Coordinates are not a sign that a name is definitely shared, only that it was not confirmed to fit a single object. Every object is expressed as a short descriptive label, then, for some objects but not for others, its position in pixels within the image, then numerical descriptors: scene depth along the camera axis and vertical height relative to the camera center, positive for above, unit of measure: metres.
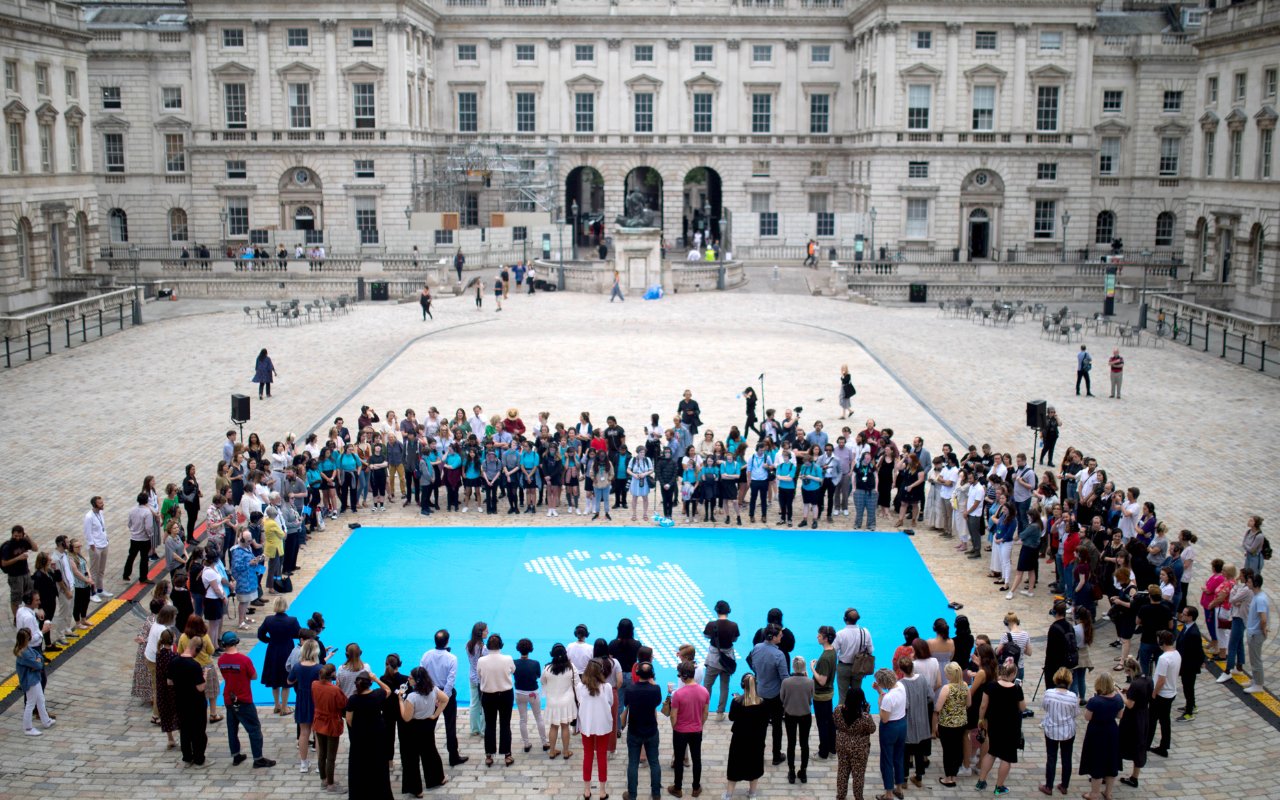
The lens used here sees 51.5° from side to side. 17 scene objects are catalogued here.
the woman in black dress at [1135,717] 13.96 -5.25
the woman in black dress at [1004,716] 13.88 -5.20
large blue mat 18.75 -5.72
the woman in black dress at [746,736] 13.73 -5.36
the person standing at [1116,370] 33.72 -3.89
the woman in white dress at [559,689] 14.45 -5.14
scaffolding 72.12 +1.93
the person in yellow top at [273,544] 20.02 -4.97
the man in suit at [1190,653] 15.45 -5.08
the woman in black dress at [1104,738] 13.64 -5.33
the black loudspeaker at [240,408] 25.39 -3.70
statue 58.16 +0.00
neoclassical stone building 67.94 +5.13
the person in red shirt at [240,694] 14.38 -5.17
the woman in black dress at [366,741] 13.41 -5.29
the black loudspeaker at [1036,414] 25.39 -3.76
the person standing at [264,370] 33.28 -3.91
